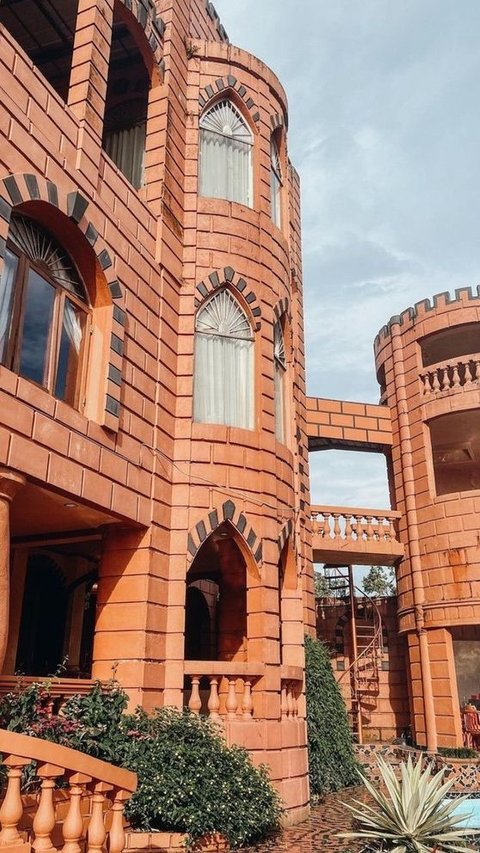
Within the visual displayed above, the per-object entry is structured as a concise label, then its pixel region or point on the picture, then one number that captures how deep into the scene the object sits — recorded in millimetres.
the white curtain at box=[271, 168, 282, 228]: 14537
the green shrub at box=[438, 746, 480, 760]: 15703
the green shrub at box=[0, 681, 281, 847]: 7621
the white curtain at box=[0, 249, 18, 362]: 7828
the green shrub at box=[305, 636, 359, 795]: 12883
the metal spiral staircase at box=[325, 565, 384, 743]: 19828
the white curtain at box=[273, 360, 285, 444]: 12962
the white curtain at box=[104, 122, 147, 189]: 12547
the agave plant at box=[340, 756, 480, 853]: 7207
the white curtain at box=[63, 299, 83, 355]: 9242
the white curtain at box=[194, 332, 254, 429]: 11586
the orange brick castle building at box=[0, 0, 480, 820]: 8539
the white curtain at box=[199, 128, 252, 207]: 13039
